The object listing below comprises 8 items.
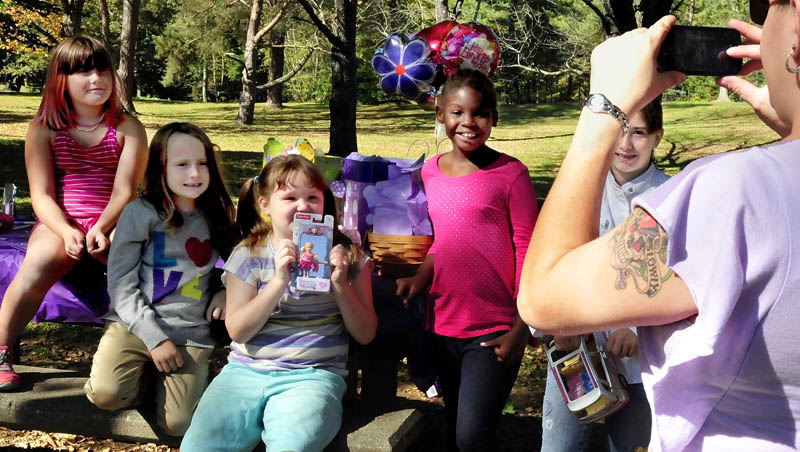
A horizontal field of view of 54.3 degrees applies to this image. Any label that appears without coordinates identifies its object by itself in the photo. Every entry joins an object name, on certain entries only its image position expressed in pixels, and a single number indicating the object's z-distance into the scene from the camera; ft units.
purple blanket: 11.25
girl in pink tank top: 10.91
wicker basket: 10.53
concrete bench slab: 9.61
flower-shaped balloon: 12.62
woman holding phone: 3.41
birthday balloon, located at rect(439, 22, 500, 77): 12.39
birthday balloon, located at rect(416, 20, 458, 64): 12.91
